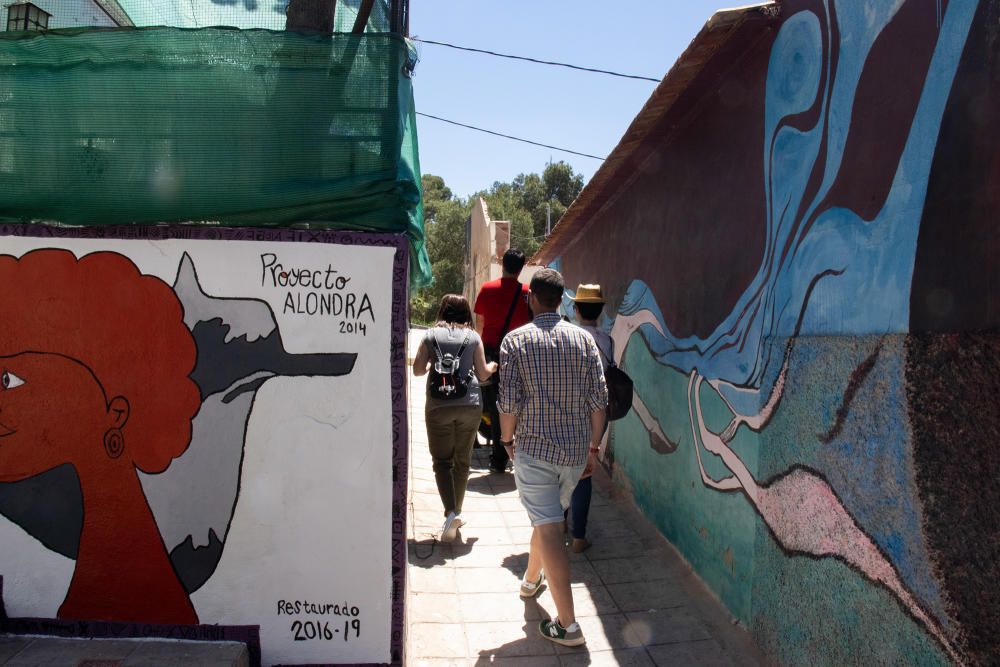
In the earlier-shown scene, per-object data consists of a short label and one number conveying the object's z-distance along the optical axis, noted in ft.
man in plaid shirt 11.60
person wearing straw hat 15.13
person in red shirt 19.53
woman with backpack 14.99
